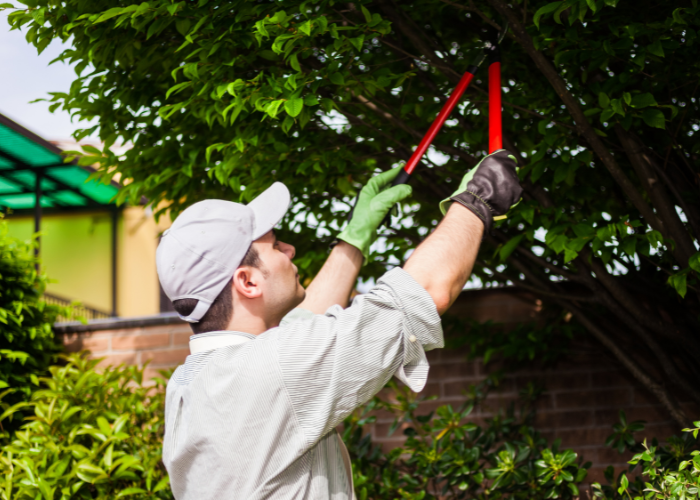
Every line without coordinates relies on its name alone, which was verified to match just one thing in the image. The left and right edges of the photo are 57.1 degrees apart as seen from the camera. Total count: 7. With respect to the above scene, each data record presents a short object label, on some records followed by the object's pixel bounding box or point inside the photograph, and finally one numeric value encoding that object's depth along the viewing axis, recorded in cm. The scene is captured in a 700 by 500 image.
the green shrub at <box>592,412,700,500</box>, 187
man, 141
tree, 211
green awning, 856
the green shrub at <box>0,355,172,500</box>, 302
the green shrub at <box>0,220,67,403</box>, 363
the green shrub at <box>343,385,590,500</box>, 275
